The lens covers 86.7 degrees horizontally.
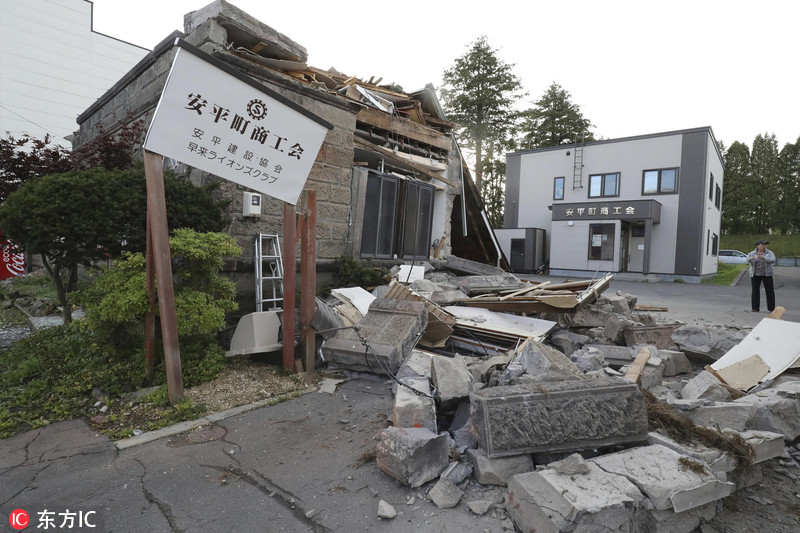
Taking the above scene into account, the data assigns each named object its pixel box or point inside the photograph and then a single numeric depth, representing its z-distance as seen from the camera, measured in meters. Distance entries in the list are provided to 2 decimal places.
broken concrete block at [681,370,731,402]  3.86
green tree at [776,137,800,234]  44.47
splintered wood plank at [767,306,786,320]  5.98
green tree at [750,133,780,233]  44.92
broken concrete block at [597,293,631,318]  7.10
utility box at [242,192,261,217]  6.08
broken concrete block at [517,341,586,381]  3.67
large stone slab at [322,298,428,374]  4.62
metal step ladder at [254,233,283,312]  6.04
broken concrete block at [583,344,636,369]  5.12
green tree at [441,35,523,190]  32.41
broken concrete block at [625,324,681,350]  5.89
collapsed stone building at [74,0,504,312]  6.31
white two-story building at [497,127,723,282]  21.47
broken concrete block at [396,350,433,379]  4.26
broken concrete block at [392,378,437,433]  3.26
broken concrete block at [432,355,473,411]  3.60
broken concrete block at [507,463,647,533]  2.17
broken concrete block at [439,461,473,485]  2.78
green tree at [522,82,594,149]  38.09
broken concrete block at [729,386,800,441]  3.34
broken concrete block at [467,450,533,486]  2.75
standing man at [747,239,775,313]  10.41
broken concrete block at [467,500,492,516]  2.51
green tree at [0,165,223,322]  4.46
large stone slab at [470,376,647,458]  2.85
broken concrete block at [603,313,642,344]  6.02
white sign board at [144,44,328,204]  3.53
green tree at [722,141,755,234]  45.44
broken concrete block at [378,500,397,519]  2.46
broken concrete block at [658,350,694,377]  5.31
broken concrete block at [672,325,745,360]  5.86
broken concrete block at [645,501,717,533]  2.33
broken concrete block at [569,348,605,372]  4.64
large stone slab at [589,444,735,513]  2.34
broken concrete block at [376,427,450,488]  2.73
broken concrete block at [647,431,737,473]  2.69
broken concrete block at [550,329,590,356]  5.63
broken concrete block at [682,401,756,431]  3.19
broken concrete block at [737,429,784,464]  2.87
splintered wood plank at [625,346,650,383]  4.33
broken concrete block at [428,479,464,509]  2.58
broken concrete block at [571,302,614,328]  6.36
